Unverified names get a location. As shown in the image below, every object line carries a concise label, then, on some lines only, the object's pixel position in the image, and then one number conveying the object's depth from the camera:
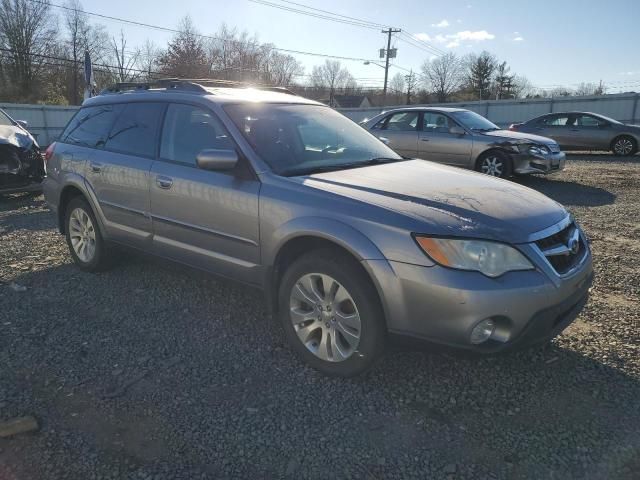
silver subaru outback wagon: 2.66
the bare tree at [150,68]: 43.40
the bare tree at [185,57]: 42.81
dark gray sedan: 15.12
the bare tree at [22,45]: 42.22
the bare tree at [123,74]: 46.84
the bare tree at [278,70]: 54.83
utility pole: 53.00
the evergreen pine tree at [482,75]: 72.50
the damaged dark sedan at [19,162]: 8.34
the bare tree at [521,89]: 75.04
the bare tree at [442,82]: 77.19
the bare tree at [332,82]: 75.79
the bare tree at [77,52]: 47.28
